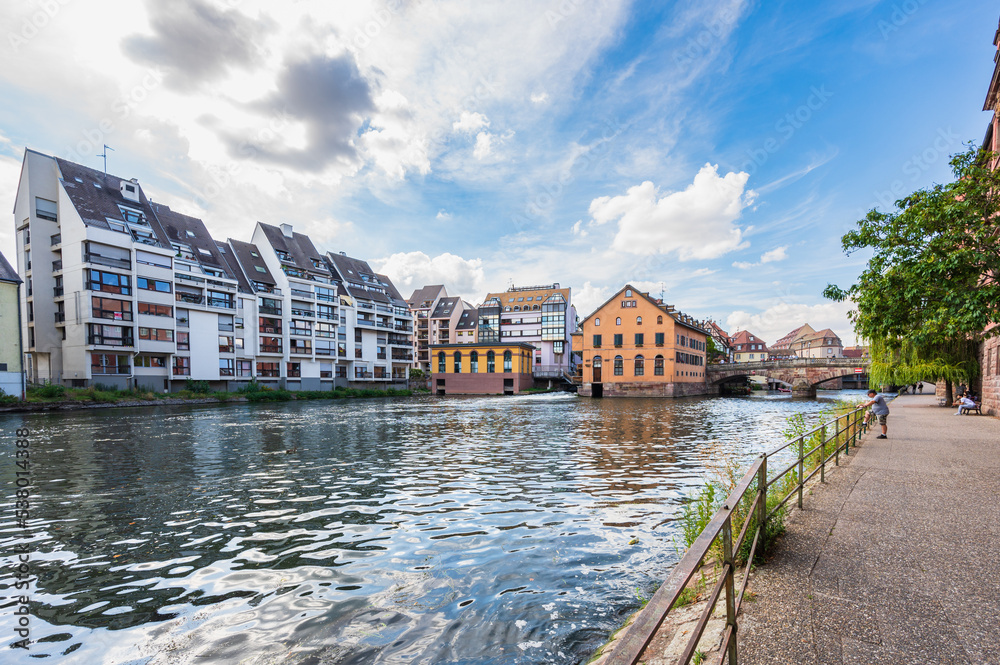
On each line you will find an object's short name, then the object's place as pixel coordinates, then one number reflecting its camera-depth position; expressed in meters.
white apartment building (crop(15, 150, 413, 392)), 41.94
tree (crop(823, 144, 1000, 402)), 11.70
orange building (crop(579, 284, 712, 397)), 60.47
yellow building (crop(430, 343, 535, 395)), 69.56
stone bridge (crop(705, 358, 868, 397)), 59.62
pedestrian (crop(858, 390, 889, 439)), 14.39
